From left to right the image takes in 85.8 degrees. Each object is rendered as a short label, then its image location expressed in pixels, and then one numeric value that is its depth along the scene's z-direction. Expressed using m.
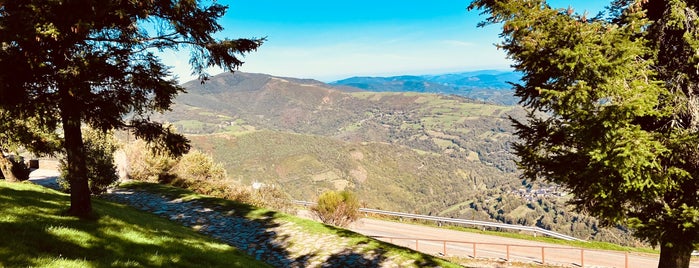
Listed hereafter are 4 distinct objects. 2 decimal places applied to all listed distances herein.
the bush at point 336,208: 25.02
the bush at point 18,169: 21.12
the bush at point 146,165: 28.39
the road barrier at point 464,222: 31.28
